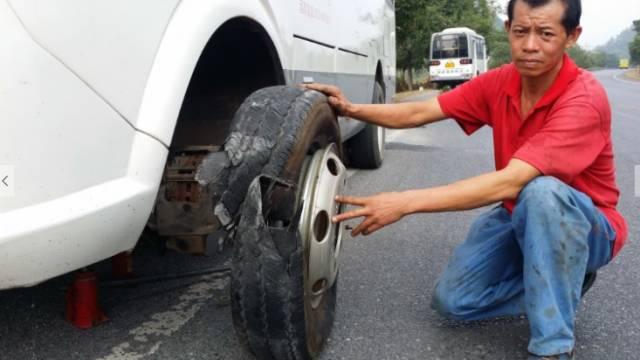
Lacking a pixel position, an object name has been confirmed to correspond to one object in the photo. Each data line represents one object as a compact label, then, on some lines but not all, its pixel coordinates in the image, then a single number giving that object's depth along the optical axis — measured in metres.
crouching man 2.00
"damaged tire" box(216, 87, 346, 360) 1.76
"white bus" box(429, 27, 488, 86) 32.66
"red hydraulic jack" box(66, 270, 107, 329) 2.32
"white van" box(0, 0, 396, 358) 1.44
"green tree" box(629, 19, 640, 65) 98.61
